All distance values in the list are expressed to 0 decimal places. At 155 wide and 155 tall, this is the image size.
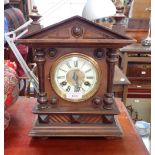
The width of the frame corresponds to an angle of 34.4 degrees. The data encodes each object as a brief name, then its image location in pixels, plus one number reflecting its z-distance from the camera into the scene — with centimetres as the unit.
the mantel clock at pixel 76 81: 62
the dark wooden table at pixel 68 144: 63
